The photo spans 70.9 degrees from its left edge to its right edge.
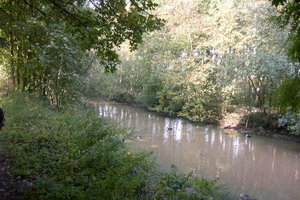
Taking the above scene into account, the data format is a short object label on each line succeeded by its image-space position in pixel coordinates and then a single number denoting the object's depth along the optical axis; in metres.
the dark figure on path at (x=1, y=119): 3.63
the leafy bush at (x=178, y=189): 3.67
